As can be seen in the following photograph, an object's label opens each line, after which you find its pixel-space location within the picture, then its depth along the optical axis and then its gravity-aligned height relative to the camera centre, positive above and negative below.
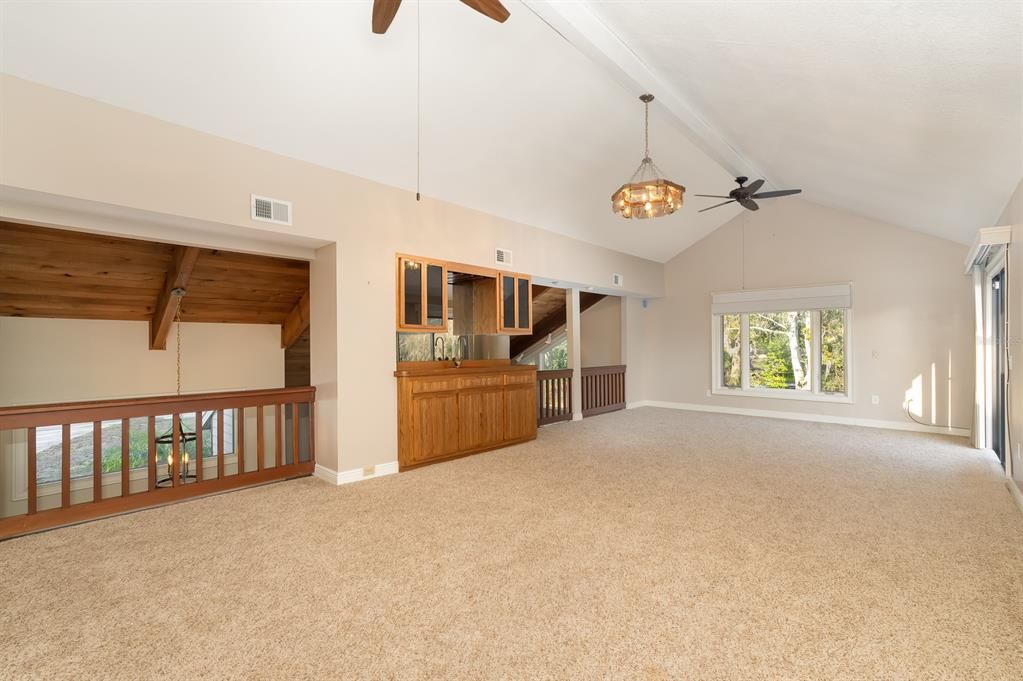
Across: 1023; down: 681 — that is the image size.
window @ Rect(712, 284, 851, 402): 6.99 -0.06
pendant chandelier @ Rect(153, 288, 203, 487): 5.61 -1.10
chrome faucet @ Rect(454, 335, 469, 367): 5.51 -0.11
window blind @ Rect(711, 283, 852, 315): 6.88 +0.64
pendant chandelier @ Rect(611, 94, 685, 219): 3.92 +1.24
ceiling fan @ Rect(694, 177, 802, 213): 5.02 +1.63
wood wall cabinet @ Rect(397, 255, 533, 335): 4.61 +0.52
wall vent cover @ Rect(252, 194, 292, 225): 3.61 +1.08
